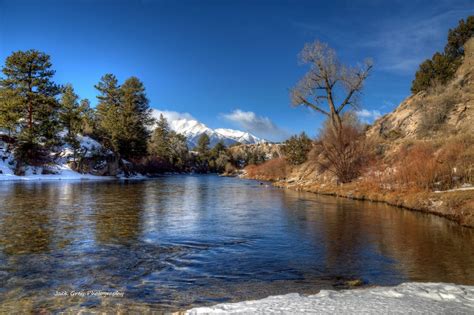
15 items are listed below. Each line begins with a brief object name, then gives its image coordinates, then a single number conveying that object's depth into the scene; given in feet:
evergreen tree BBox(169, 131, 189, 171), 400.26
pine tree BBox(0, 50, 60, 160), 144.87
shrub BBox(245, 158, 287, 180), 228.51
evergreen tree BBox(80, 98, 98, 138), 212.84
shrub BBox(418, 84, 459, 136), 122.07
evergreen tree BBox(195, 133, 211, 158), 527.81
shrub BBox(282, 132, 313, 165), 199.52
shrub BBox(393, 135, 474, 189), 59.41
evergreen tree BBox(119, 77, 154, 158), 212.64
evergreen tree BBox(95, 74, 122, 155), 206.59
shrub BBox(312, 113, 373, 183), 99.76
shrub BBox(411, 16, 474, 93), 161.17
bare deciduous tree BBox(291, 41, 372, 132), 110.22
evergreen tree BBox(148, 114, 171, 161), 367.21
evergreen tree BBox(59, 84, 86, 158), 179.68
